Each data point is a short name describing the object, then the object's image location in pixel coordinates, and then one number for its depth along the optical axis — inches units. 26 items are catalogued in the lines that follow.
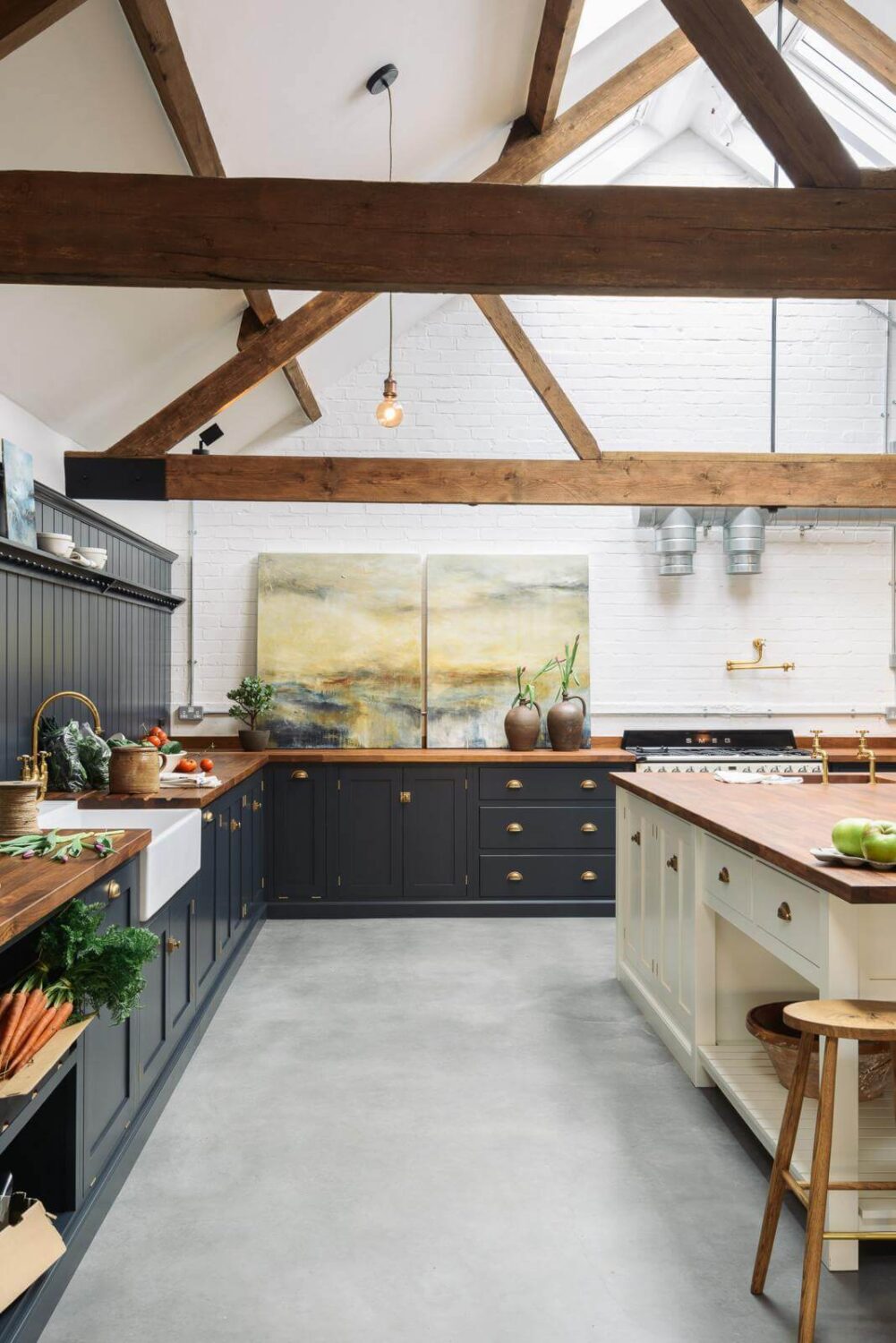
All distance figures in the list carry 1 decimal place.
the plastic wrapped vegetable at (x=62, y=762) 164.1
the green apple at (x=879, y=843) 94.1
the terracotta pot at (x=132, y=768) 161.0
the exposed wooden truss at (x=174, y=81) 114.0
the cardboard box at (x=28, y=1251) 74.4
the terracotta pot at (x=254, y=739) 253.3
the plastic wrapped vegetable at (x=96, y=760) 167.8
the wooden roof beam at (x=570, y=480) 215.0
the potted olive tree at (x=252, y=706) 254.1
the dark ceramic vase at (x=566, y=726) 254.1
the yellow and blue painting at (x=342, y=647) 264.1
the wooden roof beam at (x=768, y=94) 118.0
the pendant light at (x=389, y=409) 181.3
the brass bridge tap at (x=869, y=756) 169.5
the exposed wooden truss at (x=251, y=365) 200.5
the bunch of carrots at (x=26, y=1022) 78.3
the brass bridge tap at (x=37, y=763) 153.8
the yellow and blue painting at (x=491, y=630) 266.4
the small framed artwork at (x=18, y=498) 144.0
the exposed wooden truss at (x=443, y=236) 110.8
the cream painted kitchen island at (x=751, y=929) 94.2
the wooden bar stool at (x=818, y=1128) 80.9
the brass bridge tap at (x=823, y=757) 173.9
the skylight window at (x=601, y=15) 190.5
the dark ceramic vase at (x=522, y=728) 253.9
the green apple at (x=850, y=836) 97.9
